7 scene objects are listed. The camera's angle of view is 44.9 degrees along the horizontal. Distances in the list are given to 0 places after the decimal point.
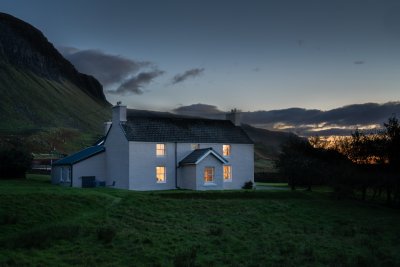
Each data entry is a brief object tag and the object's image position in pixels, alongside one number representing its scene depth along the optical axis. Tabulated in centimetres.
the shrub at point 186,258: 2050
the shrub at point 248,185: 5331
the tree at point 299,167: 5566
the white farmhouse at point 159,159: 4816
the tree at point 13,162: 5278
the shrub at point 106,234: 2422
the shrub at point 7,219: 2568
